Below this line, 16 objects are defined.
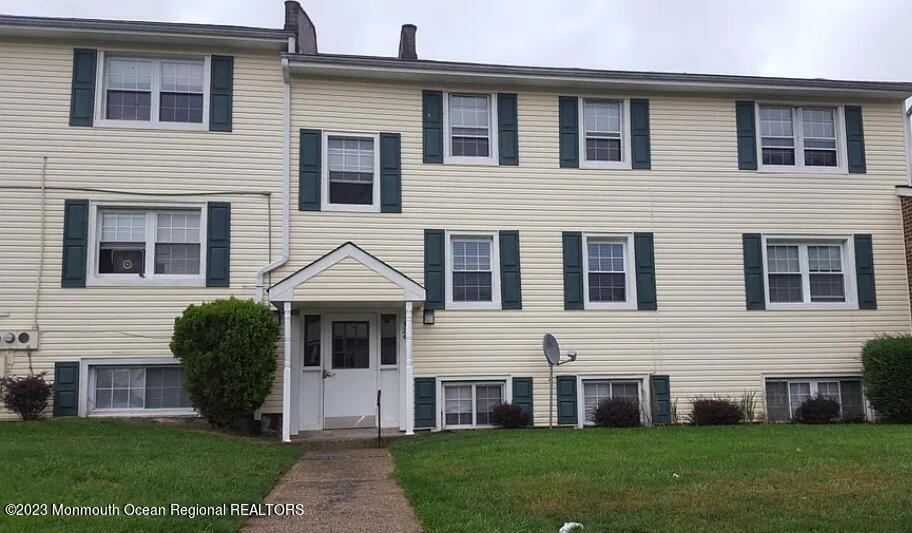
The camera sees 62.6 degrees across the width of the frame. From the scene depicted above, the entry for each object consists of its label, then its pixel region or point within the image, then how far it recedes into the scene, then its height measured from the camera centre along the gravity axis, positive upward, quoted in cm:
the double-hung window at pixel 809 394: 1335 -105
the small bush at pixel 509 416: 1231 -127
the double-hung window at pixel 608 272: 1320 +115
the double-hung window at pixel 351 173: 1270 +284
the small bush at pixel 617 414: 1238 -126
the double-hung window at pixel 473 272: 1282 +115
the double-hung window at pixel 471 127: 1318 +373
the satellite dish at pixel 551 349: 1248 -18
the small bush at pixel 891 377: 1241 -70
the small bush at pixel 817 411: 1283 -129
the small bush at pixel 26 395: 1103 -77
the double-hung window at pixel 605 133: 1351 +370
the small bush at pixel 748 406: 1301 -121
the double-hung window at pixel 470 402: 1269 -108
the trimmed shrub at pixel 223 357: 1088 -23
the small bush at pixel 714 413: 1258 -128
